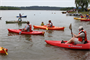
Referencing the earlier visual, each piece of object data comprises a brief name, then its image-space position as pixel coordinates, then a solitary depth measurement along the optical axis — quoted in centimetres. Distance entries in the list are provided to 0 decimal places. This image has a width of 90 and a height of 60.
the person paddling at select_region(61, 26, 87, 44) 619
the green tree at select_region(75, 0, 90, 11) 4264
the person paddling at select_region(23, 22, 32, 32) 994
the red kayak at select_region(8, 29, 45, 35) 1030
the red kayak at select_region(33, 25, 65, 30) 1289
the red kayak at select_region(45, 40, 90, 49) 646
